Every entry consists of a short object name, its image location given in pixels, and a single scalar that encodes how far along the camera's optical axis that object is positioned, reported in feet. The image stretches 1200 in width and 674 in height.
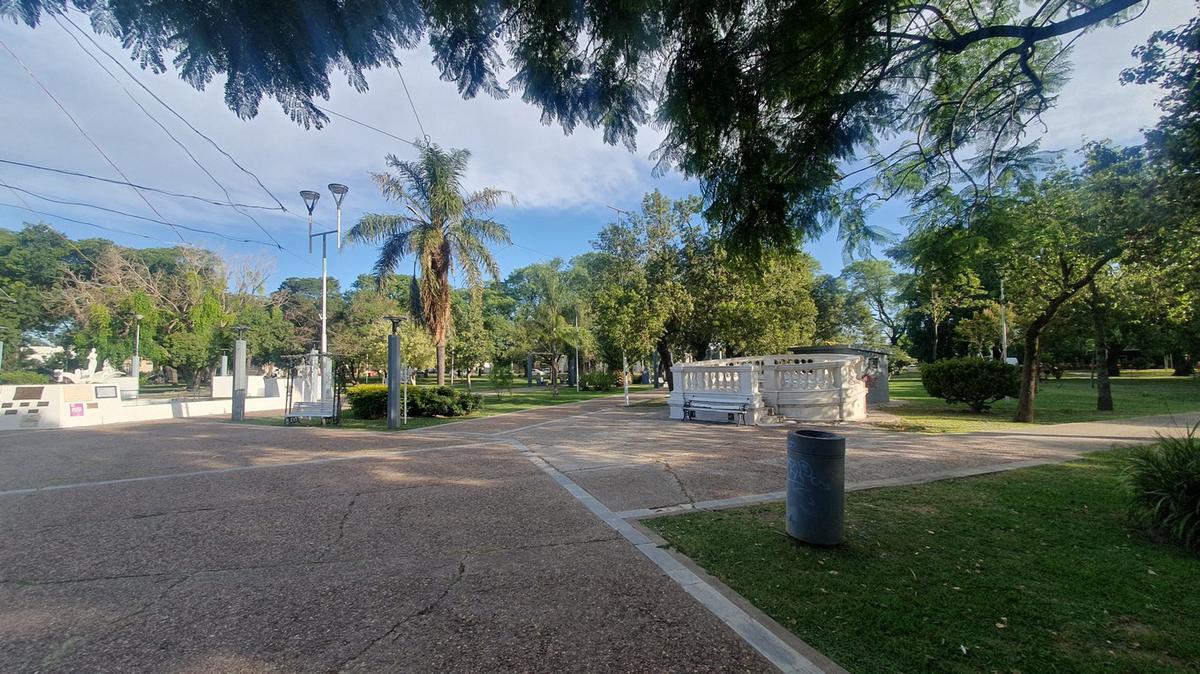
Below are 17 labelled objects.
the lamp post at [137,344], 98.27
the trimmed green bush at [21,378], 83.20
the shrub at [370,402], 56.70
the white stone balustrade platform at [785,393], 43.45
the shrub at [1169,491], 14.51
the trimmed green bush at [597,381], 130.11
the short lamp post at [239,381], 57.31
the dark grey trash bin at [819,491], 14.11
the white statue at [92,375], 97.50
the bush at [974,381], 50.37
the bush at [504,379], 96.12
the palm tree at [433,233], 63.36
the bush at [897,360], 138.26
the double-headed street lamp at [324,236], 56.44
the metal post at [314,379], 58.29
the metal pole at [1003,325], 84.99
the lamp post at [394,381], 47.16
